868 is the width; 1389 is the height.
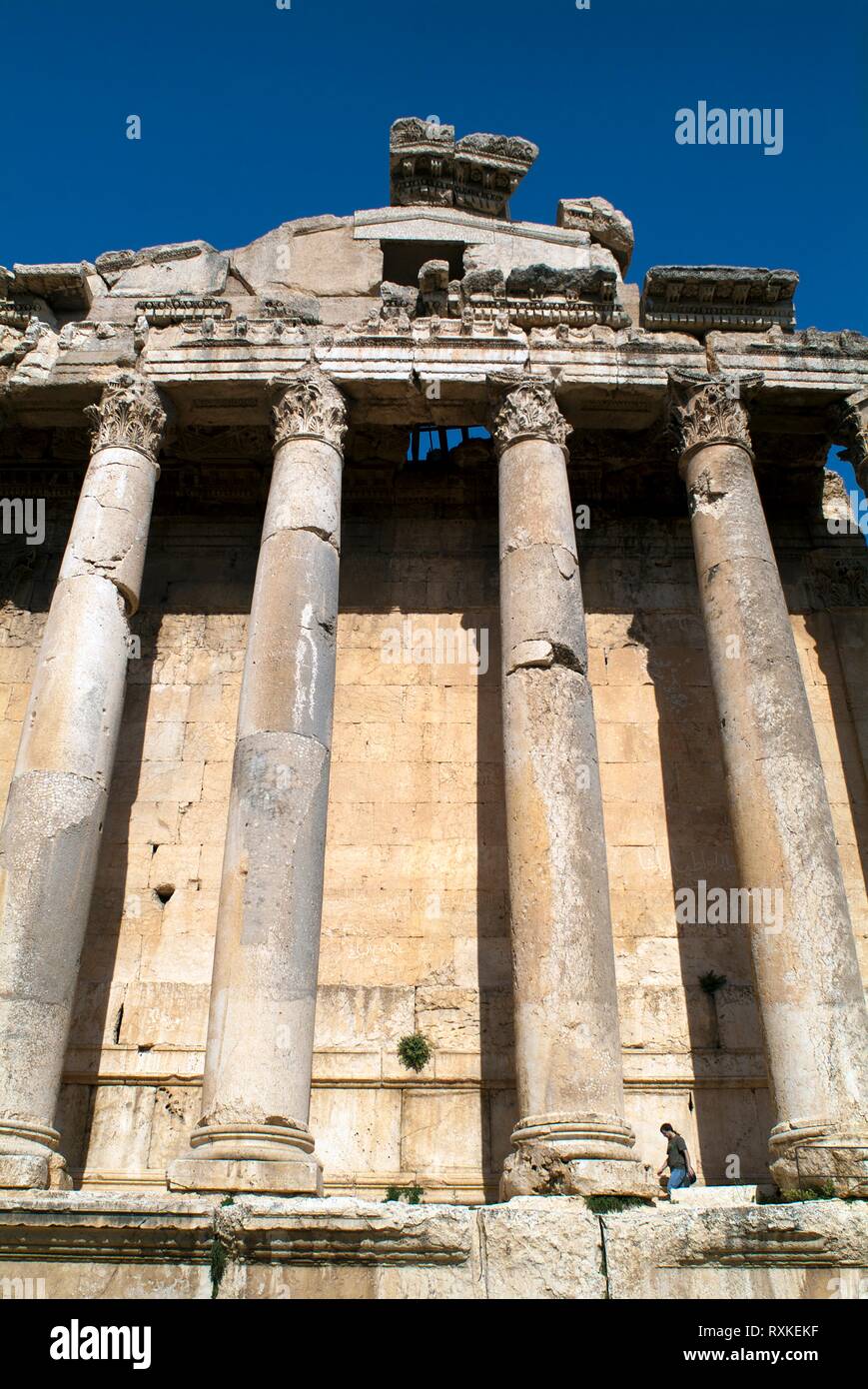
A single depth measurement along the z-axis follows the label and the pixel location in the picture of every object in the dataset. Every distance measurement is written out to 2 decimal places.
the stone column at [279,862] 9.35
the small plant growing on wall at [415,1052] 12.82
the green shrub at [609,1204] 8.73
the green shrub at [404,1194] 11.65
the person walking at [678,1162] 11.41
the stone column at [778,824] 9.80
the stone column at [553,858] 9.56
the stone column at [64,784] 10.14
